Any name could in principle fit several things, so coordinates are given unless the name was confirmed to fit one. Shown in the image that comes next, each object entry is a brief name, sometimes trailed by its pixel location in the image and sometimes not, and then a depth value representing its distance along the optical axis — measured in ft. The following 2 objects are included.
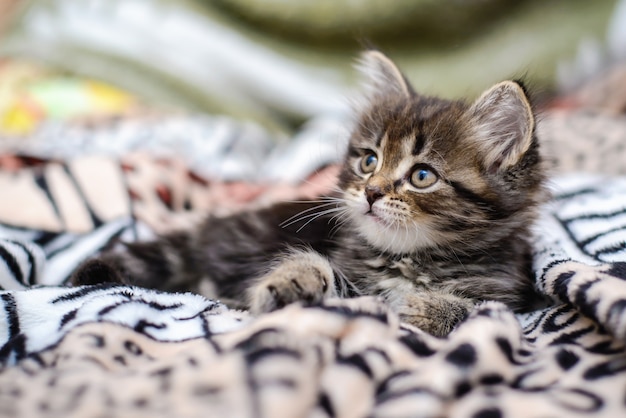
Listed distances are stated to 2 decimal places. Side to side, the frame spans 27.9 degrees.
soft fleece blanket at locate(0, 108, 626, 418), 1.48
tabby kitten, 1.79
